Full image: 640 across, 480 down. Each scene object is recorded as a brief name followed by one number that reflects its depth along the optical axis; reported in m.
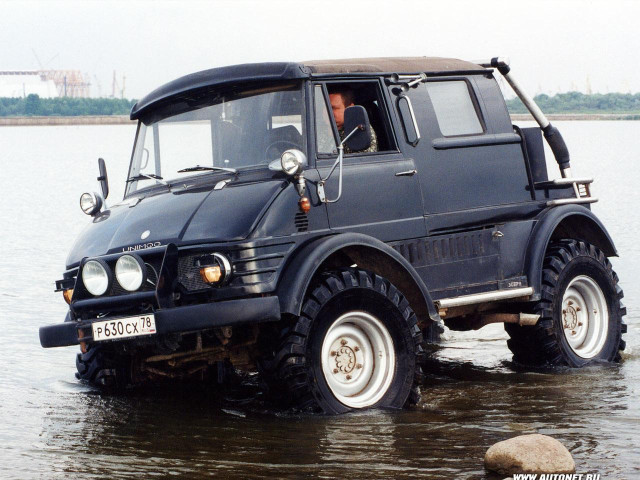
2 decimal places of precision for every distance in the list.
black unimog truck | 7.73
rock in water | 6.49
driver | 8.61
